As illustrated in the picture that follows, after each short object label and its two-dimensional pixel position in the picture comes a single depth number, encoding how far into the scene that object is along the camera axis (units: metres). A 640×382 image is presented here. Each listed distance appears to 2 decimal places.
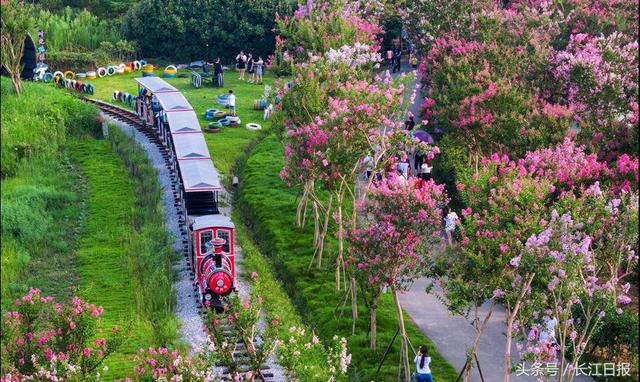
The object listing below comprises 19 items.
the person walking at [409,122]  50.53
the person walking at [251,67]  69.69
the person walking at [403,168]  43.25
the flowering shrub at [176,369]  22.72
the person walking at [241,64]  69.56
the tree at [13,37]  56.00
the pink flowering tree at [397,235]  28.41
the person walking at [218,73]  66.88
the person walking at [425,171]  43.78
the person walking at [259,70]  68.12
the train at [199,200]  32.84
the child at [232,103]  57.84
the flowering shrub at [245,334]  24.72
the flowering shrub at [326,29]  51.66
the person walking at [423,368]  28.11
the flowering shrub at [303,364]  22.91
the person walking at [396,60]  71.25
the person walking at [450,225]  36.38
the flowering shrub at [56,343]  24.16
